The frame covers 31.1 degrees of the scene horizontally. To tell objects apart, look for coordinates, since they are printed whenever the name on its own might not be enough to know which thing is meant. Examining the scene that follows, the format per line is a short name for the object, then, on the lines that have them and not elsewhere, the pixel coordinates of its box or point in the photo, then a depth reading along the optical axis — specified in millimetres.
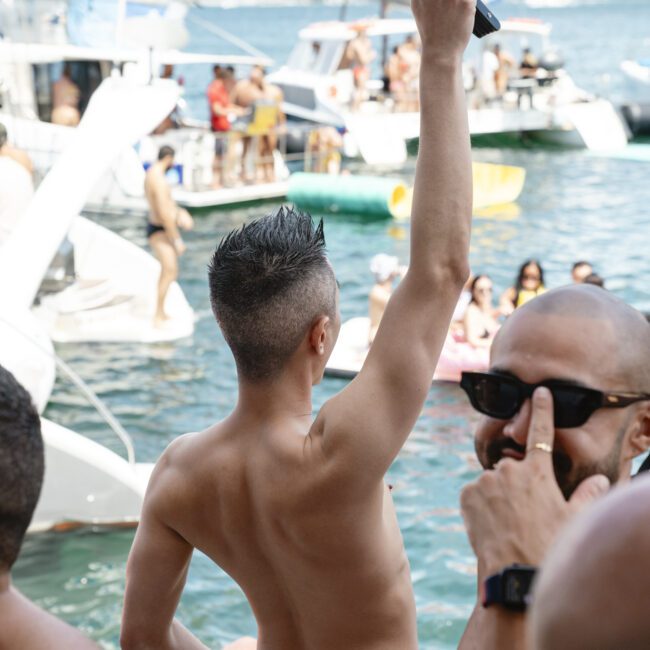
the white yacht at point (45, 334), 6527
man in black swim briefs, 10991
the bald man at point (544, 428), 1405
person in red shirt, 17484
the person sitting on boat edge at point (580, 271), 9521
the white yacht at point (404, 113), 21875
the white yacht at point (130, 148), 14508
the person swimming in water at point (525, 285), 9609
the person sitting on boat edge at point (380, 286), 9648
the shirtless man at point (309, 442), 1682
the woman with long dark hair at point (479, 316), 9328
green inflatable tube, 17391
